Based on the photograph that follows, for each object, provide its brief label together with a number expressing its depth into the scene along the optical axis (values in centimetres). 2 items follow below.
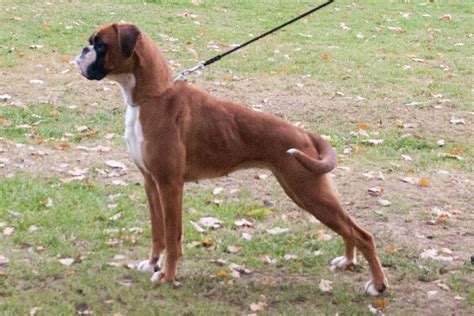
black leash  1050
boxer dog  990
